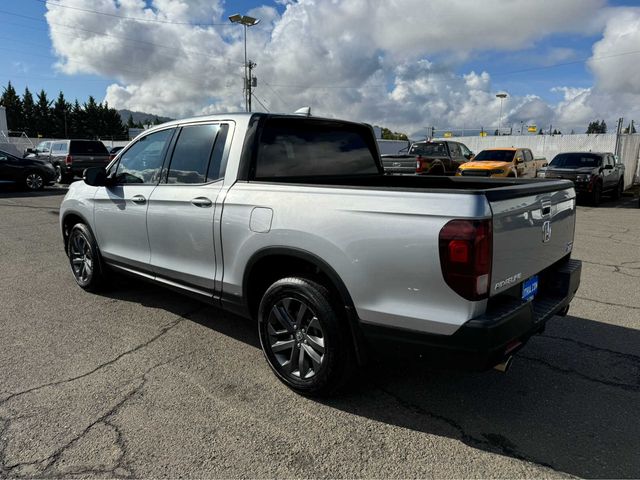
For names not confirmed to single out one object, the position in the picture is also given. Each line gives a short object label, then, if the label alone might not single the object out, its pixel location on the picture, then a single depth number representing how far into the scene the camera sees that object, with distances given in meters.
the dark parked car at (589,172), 15.19
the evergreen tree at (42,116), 87.19
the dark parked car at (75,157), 19.83
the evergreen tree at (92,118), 93.19
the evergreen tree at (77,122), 91.75
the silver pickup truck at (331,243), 2.37
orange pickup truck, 16.11
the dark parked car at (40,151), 22.46
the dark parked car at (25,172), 16.89
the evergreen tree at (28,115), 86.19
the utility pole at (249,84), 36.53
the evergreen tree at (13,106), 84.50
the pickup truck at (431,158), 16.16
